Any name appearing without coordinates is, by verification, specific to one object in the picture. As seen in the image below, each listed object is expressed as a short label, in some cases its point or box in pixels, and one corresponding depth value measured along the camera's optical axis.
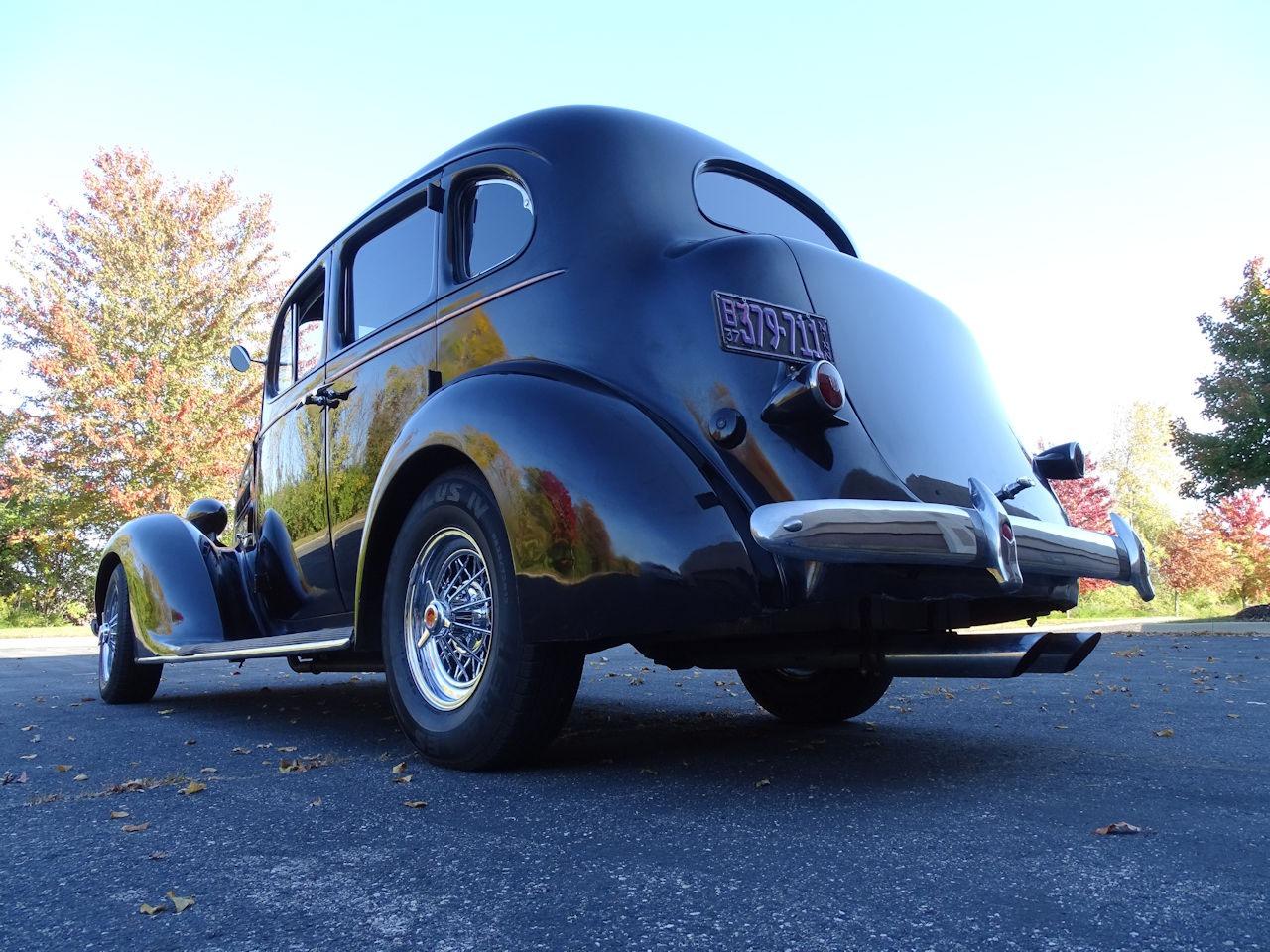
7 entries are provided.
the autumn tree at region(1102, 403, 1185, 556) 40.25
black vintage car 2.43
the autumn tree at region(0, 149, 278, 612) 19.59
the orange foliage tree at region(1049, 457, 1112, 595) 26.80
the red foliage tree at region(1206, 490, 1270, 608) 24.33
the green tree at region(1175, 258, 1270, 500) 16.28
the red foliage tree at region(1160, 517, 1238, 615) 25.58
